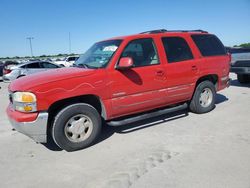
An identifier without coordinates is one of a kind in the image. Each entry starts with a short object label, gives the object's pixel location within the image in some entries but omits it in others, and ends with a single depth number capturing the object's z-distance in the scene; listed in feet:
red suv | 9.82
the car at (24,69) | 35.52
